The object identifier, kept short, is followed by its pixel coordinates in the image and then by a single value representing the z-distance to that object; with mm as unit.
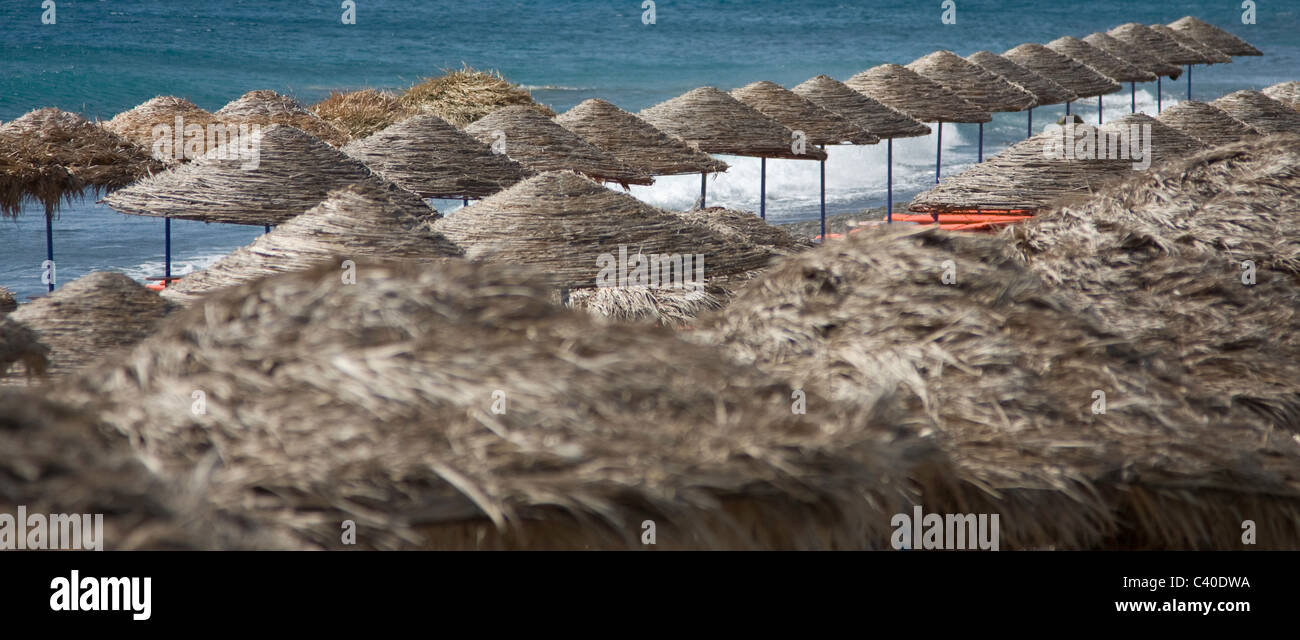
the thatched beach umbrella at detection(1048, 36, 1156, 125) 20281
